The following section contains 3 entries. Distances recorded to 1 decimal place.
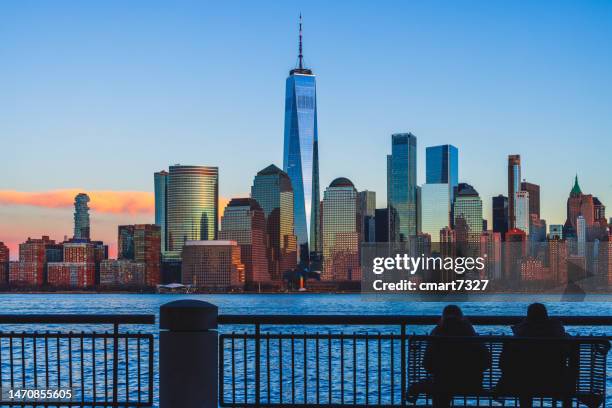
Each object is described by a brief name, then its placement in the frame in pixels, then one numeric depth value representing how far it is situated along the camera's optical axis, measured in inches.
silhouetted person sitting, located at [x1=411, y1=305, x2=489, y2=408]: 298.5
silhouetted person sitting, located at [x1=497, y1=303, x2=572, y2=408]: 296.4
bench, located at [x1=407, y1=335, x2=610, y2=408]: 294.8
